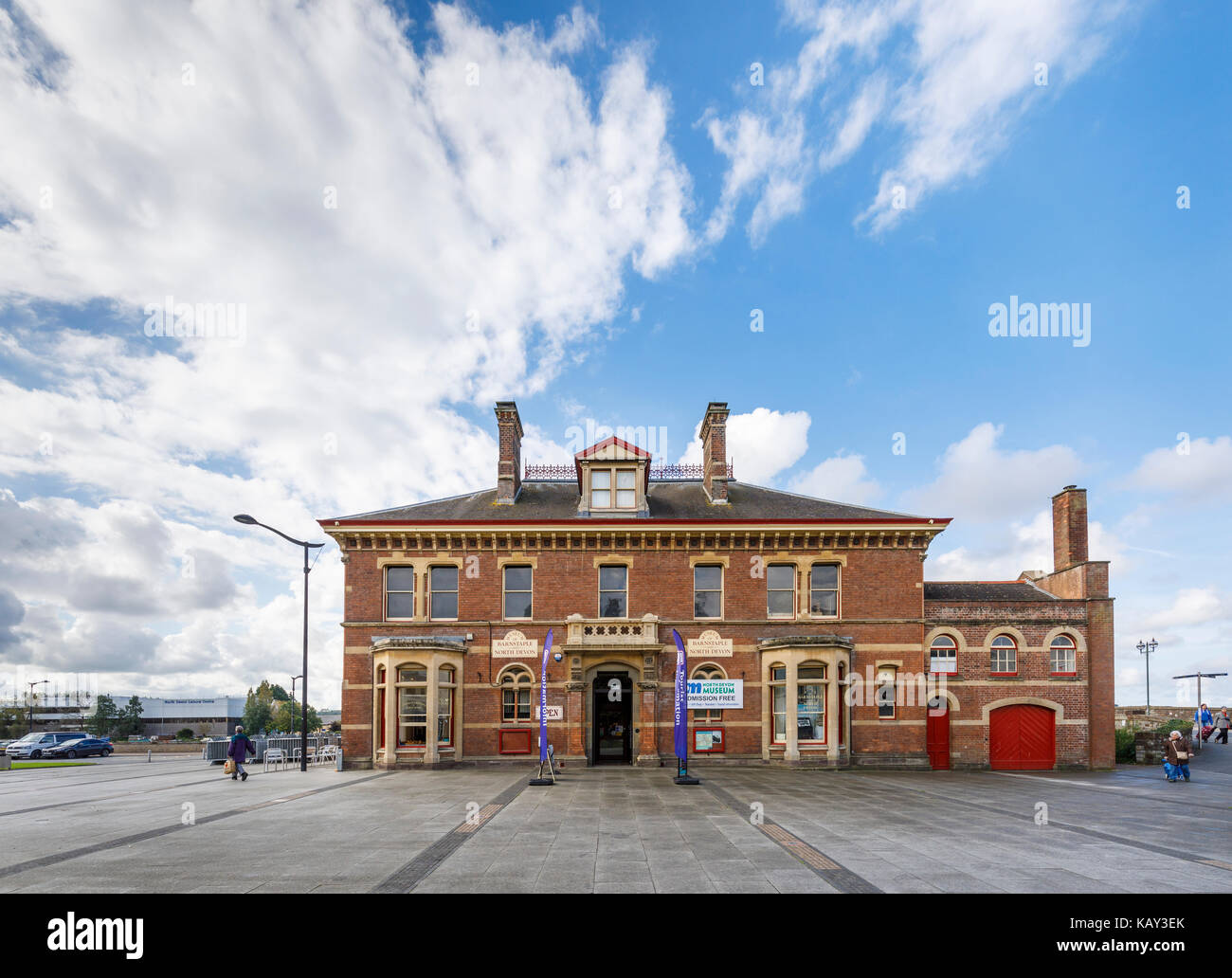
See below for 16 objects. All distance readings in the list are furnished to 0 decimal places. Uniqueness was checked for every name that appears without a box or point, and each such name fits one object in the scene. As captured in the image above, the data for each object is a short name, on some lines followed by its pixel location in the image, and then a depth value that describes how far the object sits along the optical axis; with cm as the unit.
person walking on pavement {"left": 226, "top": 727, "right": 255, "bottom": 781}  2355
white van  4444
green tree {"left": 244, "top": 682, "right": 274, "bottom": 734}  10462
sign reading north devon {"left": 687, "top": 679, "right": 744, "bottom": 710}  2712
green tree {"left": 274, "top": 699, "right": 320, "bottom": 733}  11200
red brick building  2706
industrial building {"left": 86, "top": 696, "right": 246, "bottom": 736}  11075
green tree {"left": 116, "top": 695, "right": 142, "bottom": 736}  9381
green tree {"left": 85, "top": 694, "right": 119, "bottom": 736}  9319
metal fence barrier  3312
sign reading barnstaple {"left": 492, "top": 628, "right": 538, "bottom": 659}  2739
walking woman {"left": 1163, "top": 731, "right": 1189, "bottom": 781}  2367
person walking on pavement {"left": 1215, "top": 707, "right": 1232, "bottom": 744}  2962
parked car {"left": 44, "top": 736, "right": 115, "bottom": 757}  4516
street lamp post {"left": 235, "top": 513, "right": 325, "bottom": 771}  2645
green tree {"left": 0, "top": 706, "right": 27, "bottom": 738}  6912
